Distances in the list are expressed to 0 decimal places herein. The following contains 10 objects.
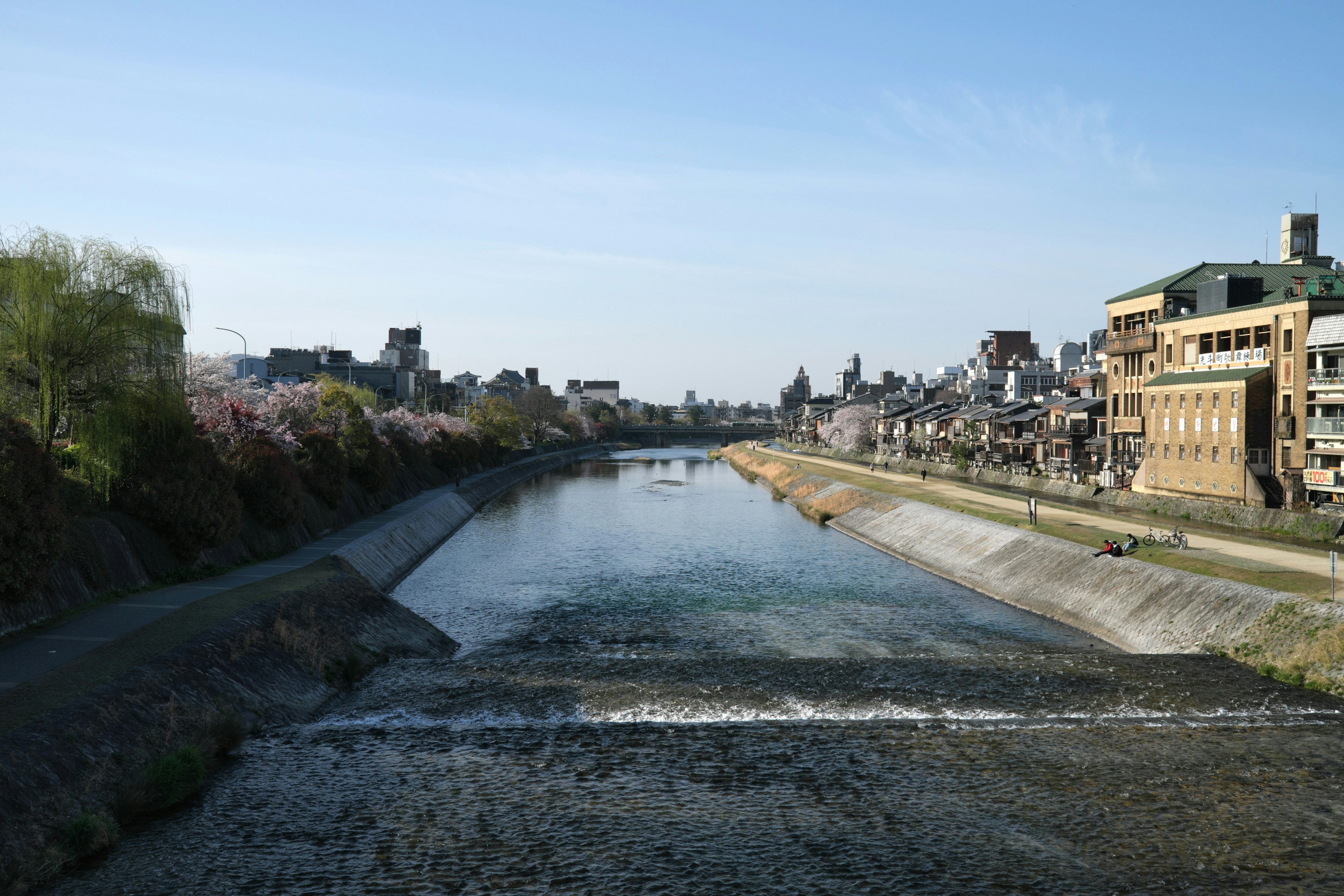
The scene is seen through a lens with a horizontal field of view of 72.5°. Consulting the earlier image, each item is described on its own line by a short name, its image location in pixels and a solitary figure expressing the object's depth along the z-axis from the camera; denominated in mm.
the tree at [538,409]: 177625
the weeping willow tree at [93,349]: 30156
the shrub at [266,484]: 42094
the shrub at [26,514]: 23688
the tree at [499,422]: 125938
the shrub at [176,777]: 19000
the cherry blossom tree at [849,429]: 173125
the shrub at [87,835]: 16578
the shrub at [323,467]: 51188
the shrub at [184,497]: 33125
